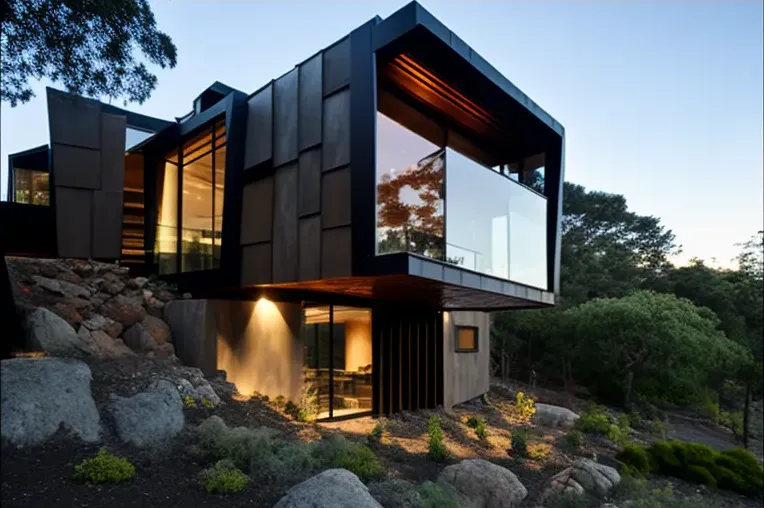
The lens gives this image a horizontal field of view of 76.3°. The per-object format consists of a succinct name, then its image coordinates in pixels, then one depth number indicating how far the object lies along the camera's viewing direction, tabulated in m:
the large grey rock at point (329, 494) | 4.78
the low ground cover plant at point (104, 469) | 4.55
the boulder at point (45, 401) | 2.46
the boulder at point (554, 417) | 14.40
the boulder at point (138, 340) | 8.91
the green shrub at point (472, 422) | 11.80
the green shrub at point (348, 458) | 6.12
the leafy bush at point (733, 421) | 19.57
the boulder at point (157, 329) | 9.30
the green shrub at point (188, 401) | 7.05
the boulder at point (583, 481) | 7.45
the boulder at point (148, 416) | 5.73
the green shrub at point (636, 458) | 10.43
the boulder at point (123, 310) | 9.02
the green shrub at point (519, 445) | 9.53
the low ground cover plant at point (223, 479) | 5.00
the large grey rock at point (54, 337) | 5.95
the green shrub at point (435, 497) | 5.38
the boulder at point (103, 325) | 8.31
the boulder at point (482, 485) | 6.84
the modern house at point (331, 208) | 7.39
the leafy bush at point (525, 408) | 14.76
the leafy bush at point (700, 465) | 10.56
